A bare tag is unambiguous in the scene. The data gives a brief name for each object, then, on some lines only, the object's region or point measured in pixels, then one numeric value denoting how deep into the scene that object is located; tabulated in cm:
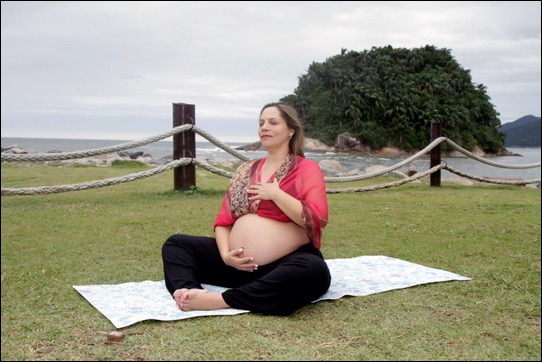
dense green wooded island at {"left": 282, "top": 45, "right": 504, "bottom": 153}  4631
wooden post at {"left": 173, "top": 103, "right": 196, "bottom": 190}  694
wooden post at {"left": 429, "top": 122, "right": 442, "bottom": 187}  941
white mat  262
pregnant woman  271
